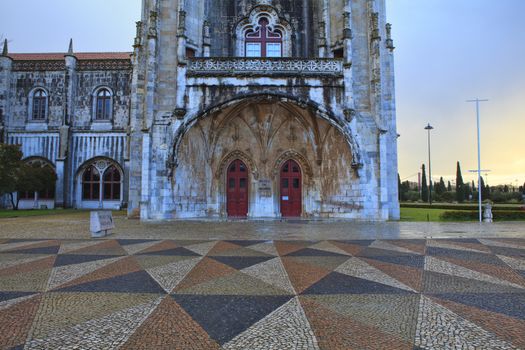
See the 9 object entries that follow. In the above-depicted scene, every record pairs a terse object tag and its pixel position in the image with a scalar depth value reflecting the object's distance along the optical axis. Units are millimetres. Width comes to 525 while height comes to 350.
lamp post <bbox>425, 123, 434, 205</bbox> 38422
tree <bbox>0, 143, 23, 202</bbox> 19453
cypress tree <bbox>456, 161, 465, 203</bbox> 44250
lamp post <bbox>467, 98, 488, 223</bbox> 15258
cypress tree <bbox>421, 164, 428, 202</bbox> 46694
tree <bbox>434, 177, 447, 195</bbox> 56031
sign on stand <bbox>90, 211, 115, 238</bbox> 9531
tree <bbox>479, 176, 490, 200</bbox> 42934
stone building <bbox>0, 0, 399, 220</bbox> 15297
